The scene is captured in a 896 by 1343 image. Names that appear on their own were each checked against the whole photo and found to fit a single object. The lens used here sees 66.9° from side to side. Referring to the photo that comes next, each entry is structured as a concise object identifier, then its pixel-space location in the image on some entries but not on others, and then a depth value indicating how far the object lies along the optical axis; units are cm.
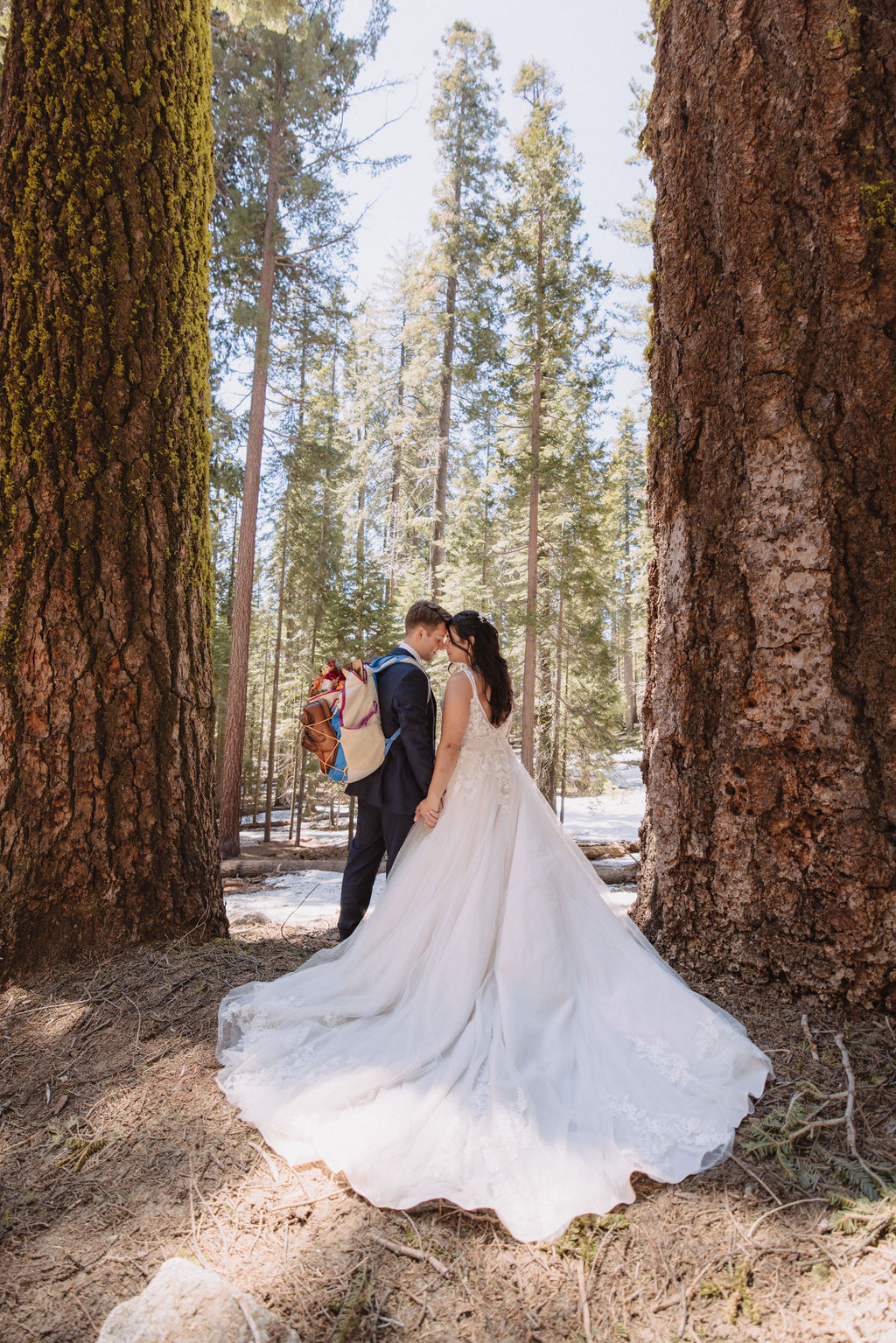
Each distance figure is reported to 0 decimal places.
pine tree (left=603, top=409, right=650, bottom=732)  2166
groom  402
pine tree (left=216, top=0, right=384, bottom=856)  1133
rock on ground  148
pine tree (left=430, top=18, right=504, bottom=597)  1955
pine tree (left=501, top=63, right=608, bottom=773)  1393
